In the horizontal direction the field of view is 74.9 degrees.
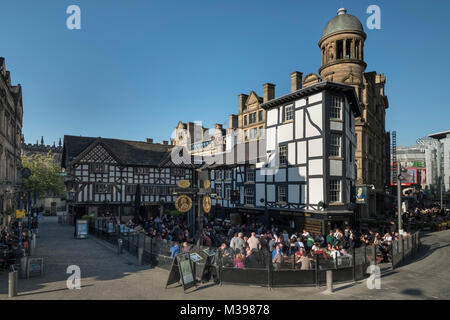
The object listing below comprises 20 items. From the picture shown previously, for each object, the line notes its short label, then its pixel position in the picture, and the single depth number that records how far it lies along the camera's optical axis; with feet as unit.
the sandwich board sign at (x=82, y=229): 76.64
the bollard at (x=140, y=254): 47.98
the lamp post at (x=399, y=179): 52.60
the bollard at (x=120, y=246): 56.64
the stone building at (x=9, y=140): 67.77
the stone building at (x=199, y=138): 147.79
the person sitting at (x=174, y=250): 42.30
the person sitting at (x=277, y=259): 35.83
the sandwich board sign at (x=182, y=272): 34.51
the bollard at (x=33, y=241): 58.43
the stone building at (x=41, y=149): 232.30
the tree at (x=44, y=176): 147.23
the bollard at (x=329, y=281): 33.83
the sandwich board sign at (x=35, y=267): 38.99
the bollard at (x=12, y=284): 31.35
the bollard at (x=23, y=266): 38.52
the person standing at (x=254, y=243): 42.47
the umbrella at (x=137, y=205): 85.40
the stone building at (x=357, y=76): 102.58
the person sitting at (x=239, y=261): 36.55
